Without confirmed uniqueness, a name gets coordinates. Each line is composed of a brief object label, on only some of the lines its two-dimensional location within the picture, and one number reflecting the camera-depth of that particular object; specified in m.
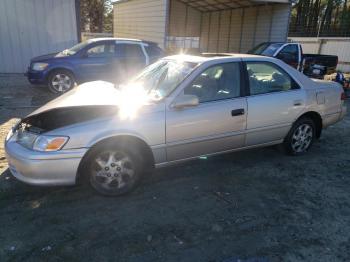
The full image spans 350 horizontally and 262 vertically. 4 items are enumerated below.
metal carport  14.47
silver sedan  3.28
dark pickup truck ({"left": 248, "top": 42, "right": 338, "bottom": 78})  11.74
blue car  8.70
